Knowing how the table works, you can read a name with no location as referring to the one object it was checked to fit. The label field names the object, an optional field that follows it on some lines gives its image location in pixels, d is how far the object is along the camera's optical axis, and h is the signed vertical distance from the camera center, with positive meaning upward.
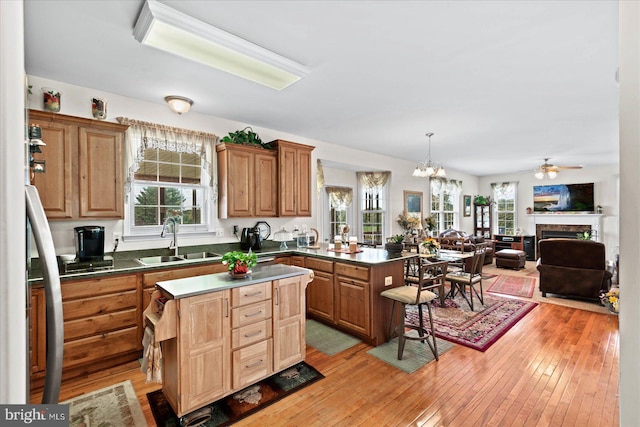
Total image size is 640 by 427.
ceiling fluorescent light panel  1.91 +1.25
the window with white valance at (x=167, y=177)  3.38 +0.48
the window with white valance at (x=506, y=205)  9.29 +0.21
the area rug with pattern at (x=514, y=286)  5.12 -1.41
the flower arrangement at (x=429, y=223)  7.37 -0.27
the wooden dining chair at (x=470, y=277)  4.25 -0.98
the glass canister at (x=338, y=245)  3.93 -0.43
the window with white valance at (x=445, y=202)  8.05 +0.30
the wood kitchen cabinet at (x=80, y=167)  2.65 +0.46
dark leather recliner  4.38 -0.89
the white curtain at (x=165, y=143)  3.33 +0.88
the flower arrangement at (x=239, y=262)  2.32 -0.38
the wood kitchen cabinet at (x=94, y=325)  2.31 -0.97
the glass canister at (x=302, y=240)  4.39 -0.40
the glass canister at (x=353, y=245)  3.78 -0.42
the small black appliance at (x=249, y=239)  4.11 -0.36
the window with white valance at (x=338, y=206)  6.44 +0.16
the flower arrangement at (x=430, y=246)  4.75 -0.55
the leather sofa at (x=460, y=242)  6.23 -0.69
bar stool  2.82 -0.85
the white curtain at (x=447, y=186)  7.99 +0.73
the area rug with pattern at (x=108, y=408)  2.02 -1.42
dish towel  1.96 -0.98
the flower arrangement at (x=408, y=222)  6.72 -0.22
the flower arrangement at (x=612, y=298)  3.05 -0.94
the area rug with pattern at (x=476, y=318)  3.28 -1.40
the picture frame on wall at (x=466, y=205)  9.21 +0.22
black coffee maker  2.84 -0.27
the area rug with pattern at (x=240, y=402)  2.02 -1.41
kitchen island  1.96 -0.86
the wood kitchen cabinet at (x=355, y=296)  3.12 -0.95
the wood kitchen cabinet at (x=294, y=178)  4.29 +0.54
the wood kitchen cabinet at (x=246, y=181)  3.85 +0.45
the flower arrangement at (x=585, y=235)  7.40 -0.63
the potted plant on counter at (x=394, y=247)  3.67 -0.43
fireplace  7.87 -0.38
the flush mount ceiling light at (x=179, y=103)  3.28 +1.25
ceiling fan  6.33 +0.90
